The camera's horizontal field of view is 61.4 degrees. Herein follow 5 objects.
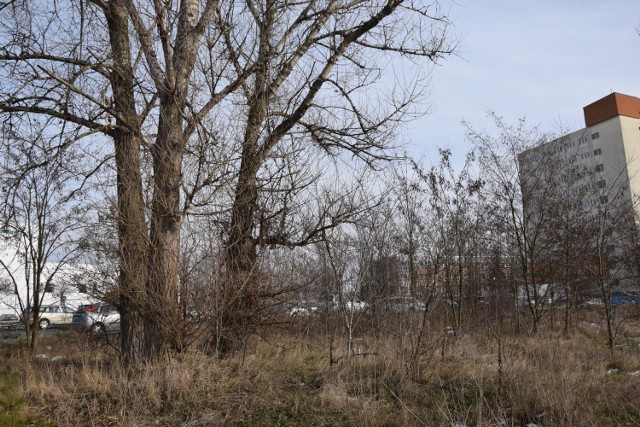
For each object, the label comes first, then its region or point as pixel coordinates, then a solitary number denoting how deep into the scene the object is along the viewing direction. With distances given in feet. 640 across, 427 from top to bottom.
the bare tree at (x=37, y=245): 37.24
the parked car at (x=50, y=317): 82.04
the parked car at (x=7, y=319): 86.38
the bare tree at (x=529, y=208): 40.83
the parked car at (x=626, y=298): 51.03
